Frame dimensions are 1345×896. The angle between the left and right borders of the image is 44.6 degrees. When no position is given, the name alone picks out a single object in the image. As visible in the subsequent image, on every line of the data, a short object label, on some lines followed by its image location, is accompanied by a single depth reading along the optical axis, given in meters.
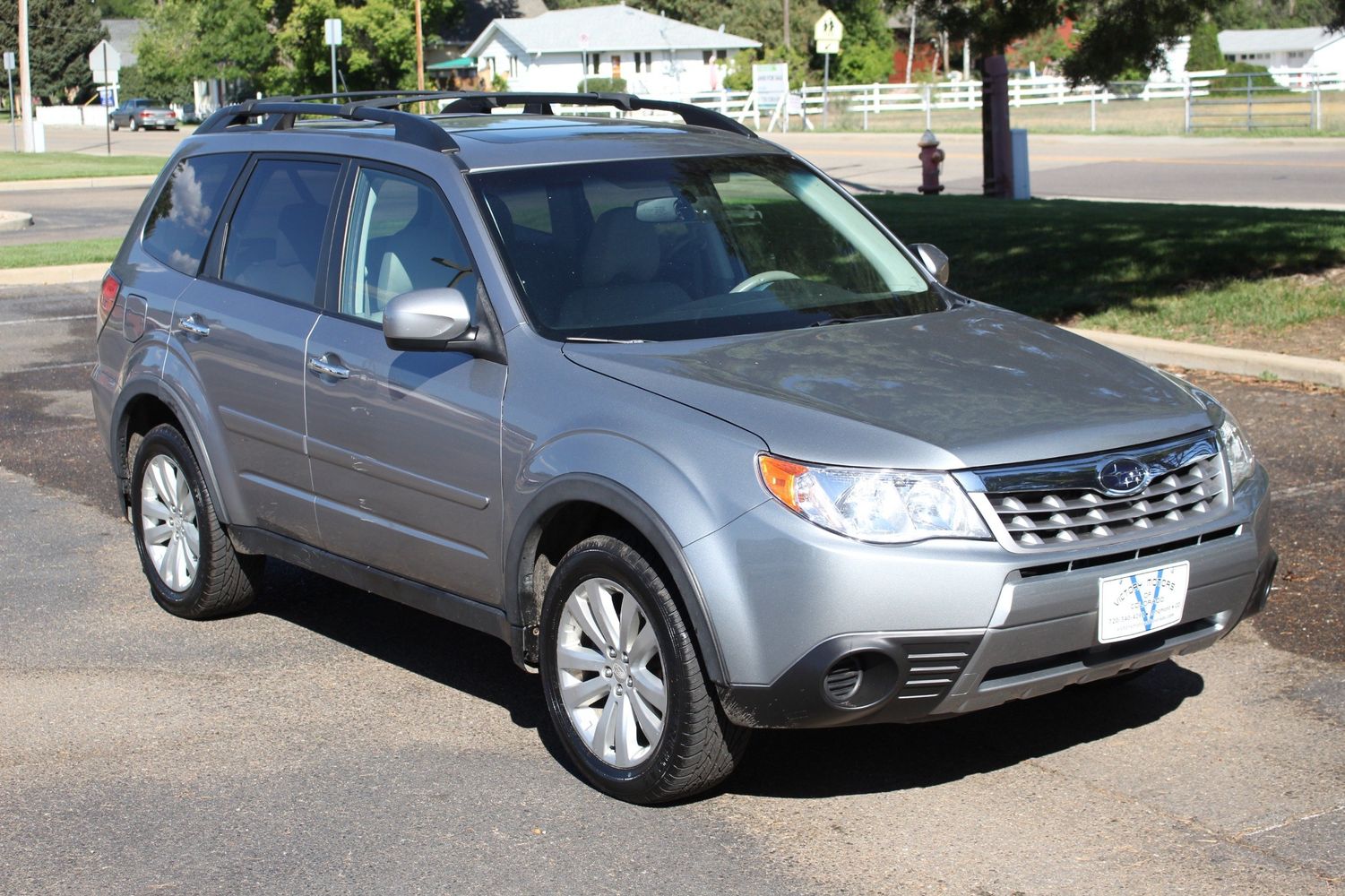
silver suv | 4.11
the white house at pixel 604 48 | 77.19
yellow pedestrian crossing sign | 40.91
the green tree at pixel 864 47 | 71.75
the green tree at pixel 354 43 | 62.84
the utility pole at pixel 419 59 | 54.94
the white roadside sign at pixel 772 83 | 47.66
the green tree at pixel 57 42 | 88.38
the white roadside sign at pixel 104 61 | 37.94
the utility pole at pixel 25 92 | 41.56
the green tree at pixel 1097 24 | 14.72
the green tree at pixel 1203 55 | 64.00
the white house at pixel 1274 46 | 96.19
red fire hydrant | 23.41
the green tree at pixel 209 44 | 68.00
